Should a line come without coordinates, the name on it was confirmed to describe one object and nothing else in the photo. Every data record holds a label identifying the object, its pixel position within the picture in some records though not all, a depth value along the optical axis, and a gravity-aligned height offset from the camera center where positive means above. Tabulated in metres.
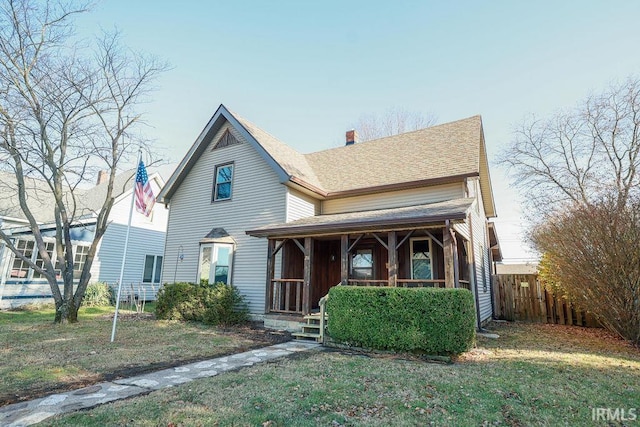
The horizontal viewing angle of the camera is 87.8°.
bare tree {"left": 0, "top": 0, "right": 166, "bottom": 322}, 10.23 +5.59
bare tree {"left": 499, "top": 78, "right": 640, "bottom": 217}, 17.69 +8.43
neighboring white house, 14.30 +1.54
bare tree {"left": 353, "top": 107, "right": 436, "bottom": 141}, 26.95 +13.00
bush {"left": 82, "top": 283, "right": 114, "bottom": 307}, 15.76 -0.99
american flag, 9.08 +2.26
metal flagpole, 7.86 +2.95
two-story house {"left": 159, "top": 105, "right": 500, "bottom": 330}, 9.81 +2.36
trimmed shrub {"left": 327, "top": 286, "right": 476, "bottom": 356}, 6.50 -0.77
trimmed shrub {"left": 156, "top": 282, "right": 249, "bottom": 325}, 10.83 -0.88
